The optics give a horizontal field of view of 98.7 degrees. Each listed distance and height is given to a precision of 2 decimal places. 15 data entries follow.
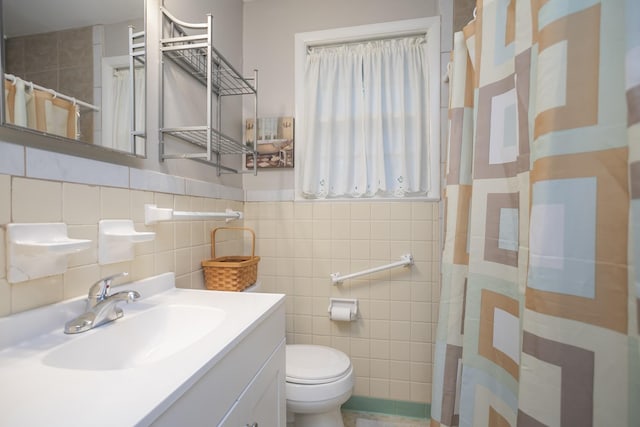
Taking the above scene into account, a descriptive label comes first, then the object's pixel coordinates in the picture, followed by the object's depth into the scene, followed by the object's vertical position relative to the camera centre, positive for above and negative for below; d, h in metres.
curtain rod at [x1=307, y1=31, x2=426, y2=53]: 1.57 +0.99
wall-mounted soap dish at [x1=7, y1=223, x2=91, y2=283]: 0.58 -0.10
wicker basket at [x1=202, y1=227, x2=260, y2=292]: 1.22 -0.31
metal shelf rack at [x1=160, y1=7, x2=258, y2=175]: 1.05 +0.60
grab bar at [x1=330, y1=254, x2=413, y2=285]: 1.53 -0.34
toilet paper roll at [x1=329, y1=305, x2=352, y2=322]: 1.54 -0.61
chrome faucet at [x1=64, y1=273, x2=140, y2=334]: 0.65 -0.26
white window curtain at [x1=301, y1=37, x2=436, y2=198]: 1.56 +0.50
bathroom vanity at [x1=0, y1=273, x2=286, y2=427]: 0.38 -0.30
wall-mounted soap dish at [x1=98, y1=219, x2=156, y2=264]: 0.77 -0.10
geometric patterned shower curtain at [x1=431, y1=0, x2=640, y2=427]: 0.45 -0.02
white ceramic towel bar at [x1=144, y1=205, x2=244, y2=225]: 0.94 -0.04
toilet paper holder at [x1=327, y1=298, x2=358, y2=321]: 1.54 -0.59
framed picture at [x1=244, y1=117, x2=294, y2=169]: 1.68 +0.39
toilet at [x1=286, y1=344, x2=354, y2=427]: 1.15 -0.77
